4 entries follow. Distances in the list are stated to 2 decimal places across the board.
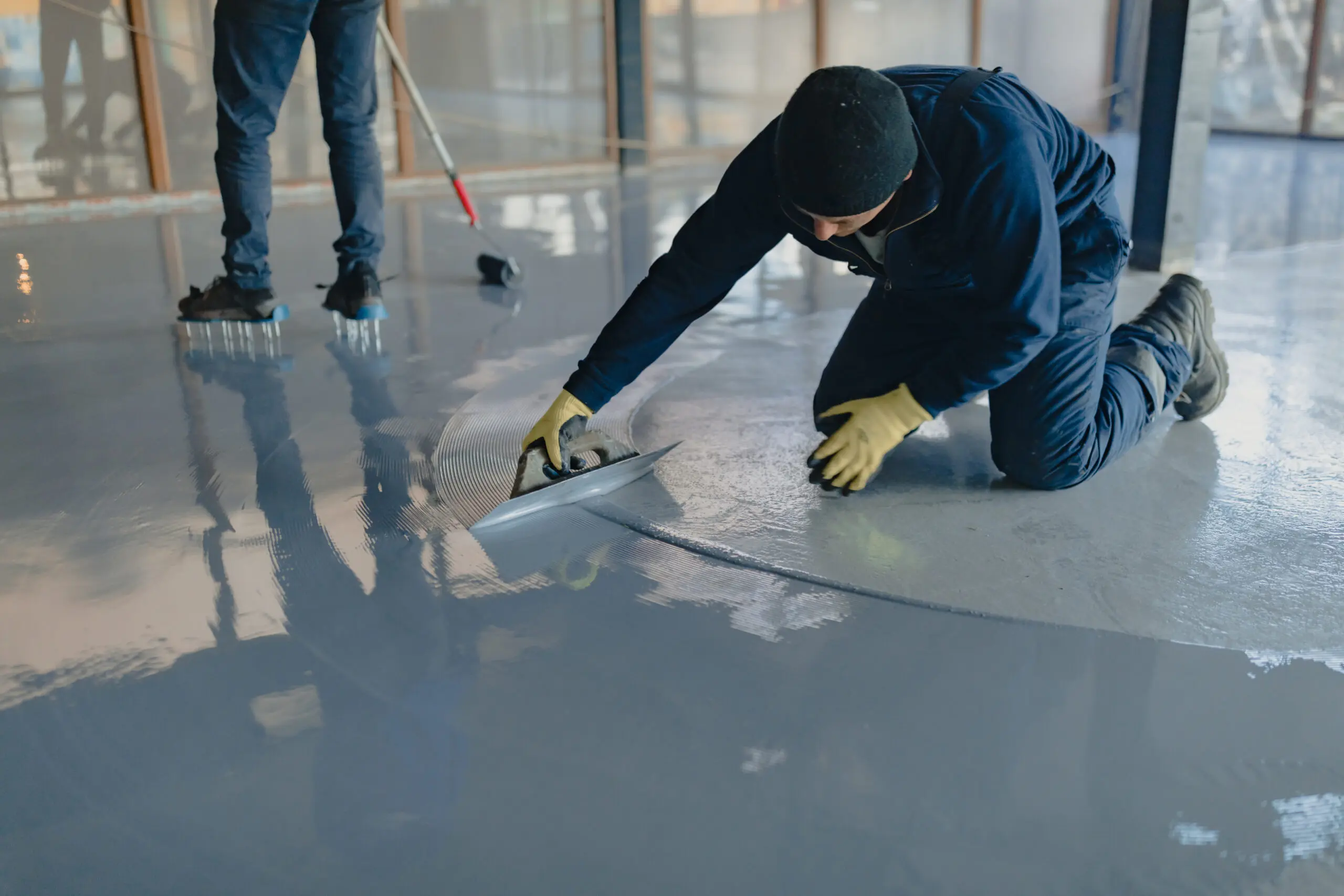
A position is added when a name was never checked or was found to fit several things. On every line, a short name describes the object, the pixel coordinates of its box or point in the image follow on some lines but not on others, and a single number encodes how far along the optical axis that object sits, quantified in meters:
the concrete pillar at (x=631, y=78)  6.54
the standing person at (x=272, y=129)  2.73
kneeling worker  1.42
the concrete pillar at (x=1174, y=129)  3.49
